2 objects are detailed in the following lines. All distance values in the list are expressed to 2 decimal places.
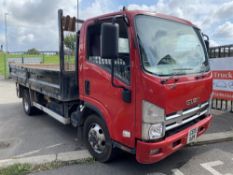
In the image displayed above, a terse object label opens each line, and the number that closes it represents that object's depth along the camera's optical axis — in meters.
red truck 2.23
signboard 5.05
